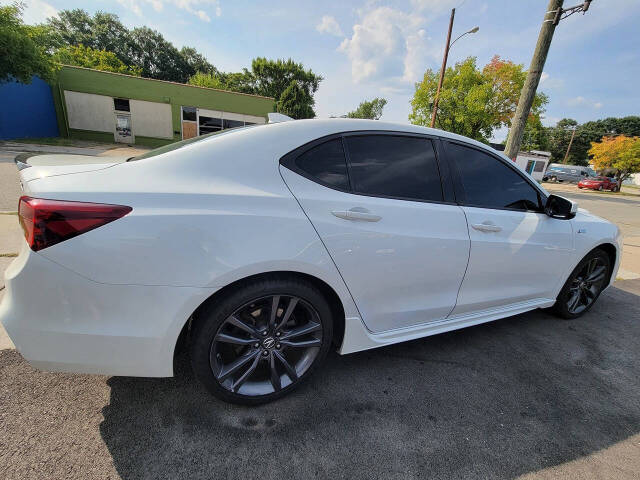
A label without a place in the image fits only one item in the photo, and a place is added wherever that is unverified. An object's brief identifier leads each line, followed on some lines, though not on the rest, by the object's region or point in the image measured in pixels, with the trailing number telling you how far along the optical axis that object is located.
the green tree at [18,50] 14.46
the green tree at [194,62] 51.66
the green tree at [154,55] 47.66
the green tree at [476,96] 18.09
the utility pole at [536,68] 5.51
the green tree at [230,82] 39.69
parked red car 31.86
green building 20.03
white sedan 1.39
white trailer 31.88
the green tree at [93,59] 31.98
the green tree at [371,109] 71.12
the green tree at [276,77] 38.72
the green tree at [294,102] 36.38
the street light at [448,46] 13.80
